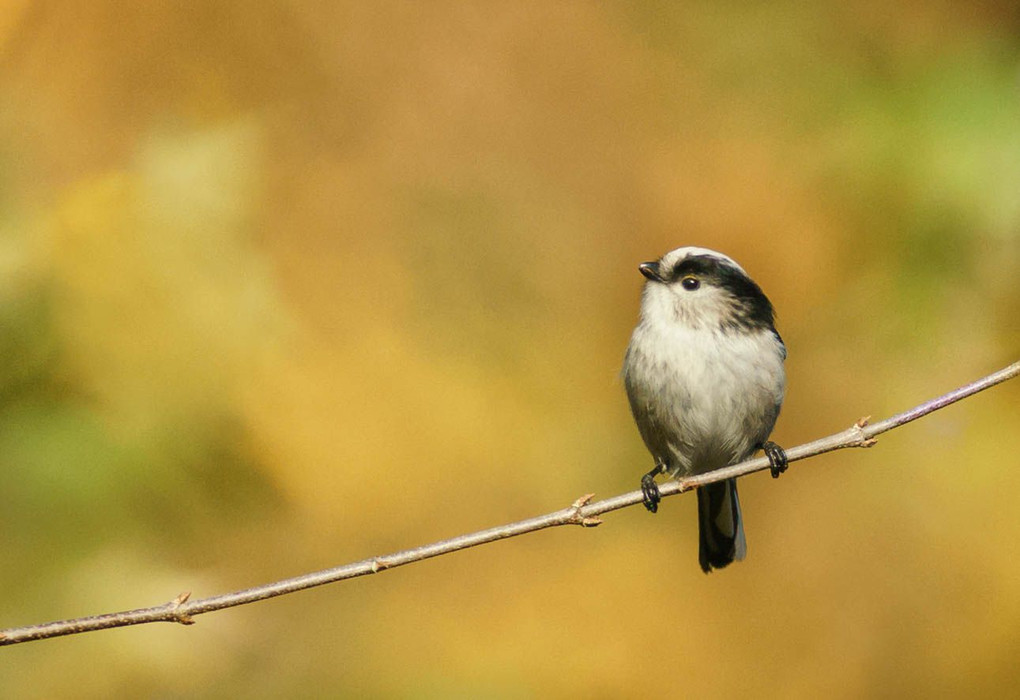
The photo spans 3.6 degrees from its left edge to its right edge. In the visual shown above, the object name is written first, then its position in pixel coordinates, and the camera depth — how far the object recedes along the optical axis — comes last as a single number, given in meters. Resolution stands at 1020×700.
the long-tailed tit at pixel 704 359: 3.88
